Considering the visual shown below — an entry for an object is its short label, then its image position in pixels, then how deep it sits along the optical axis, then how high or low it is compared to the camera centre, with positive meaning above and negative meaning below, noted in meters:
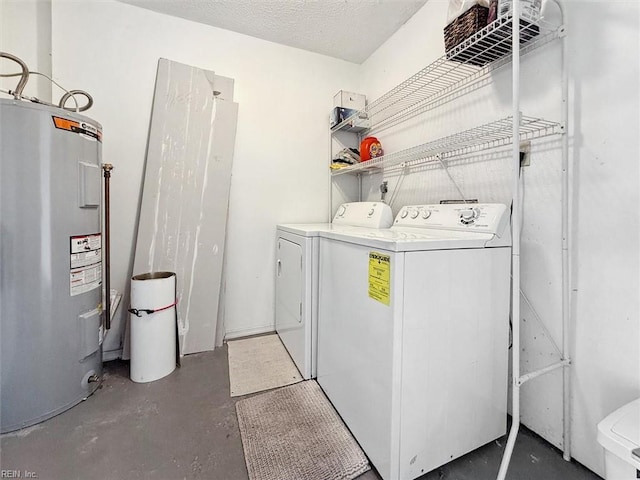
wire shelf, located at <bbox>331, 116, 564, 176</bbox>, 1.27 +0.54
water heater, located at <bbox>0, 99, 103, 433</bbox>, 1.31 -0.11
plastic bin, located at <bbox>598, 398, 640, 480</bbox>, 0.77 -0.59
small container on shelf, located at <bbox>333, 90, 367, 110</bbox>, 2.53 +1.27
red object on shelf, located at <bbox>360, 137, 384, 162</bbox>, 2.37 +0.75
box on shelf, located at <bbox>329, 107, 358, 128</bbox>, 2.49 +1.11
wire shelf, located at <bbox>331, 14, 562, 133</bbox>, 1.26 +0.95
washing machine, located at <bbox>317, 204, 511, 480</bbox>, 1.04 -0.43
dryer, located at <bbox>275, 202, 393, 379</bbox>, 1.77 -0.28
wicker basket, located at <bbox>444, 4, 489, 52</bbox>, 1.30 +1.02
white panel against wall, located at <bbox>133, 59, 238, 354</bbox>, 2.05 +0.33
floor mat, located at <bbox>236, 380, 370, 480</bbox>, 1.14 -0.94
